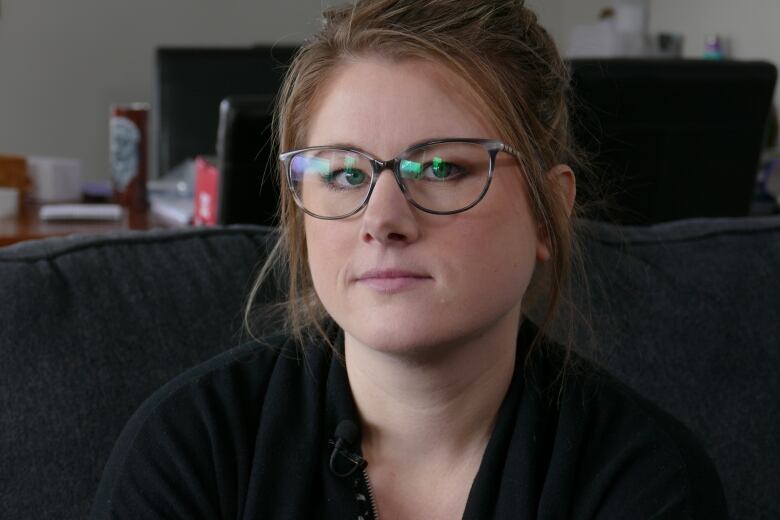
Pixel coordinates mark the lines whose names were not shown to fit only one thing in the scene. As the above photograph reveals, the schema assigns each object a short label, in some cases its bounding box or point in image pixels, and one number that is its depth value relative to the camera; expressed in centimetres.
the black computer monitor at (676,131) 156
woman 102
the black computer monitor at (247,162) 141
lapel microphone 107
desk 178
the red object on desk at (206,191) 174
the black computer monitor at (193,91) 226
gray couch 110
